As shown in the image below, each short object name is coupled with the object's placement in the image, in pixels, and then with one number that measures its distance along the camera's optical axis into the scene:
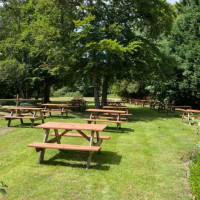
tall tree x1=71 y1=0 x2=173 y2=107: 14.36
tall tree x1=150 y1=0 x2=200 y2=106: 18.72
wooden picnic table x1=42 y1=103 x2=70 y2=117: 13.48
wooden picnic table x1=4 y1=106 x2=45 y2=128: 10.33
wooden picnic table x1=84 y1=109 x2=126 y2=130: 9.49
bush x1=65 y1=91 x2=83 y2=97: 48.22
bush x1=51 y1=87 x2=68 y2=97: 48.28
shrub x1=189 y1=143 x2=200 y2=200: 3.71
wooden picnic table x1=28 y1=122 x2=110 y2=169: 5.38
